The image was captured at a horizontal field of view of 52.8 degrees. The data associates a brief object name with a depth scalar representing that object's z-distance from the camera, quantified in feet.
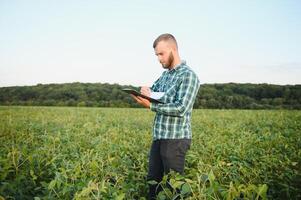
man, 8.53
